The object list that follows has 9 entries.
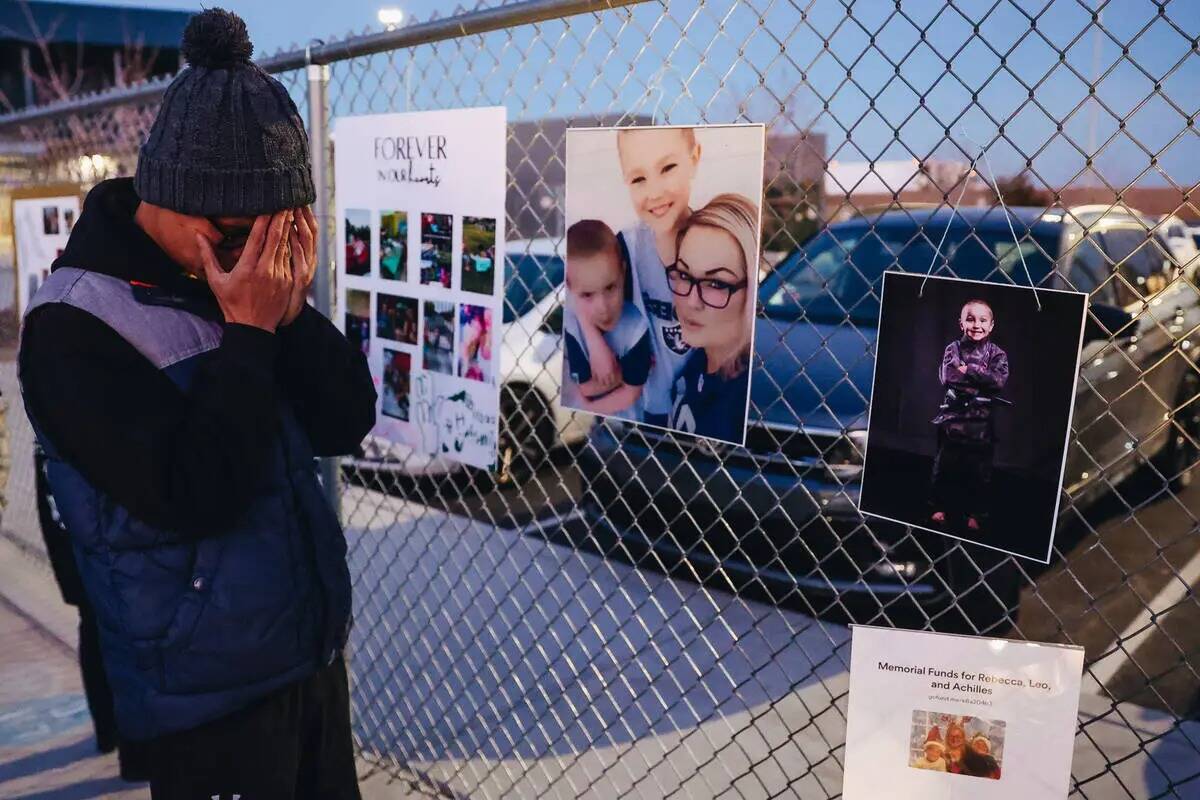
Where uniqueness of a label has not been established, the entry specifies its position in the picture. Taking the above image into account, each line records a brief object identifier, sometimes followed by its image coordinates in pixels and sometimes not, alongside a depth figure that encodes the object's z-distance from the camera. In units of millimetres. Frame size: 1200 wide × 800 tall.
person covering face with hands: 1627
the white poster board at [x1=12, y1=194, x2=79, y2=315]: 4316
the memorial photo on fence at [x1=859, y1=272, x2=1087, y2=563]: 1567
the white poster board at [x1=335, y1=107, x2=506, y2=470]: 2555
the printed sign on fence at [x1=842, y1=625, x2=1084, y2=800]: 1643
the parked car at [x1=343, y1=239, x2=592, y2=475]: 5648
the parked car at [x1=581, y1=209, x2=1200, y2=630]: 3793
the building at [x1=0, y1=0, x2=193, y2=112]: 24781
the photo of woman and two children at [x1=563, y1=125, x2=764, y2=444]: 1956
